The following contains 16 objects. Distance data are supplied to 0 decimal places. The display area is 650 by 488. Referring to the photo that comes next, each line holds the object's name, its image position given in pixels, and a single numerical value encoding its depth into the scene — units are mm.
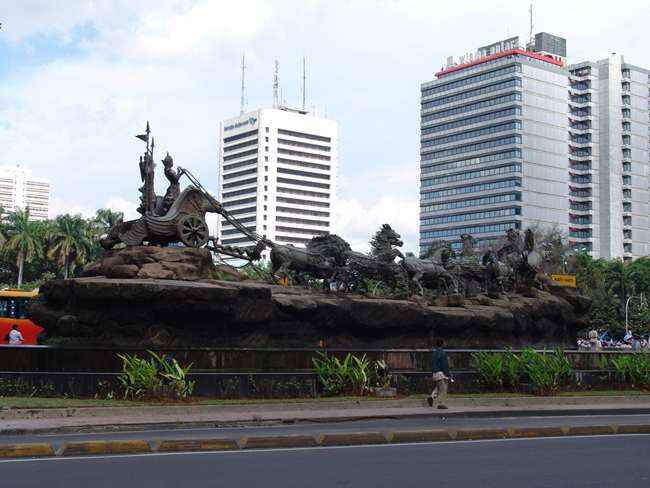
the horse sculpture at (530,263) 31578
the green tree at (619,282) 80312
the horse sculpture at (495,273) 30922
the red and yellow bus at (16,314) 31203
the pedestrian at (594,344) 33147
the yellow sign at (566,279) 46438
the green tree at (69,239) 61938
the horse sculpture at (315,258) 25828
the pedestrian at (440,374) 16172
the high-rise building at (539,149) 111750
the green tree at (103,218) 64500
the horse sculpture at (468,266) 30759
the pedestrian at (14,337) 23141
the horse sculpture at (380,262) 27312
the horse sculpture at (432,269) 28688
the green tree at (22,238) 62719
